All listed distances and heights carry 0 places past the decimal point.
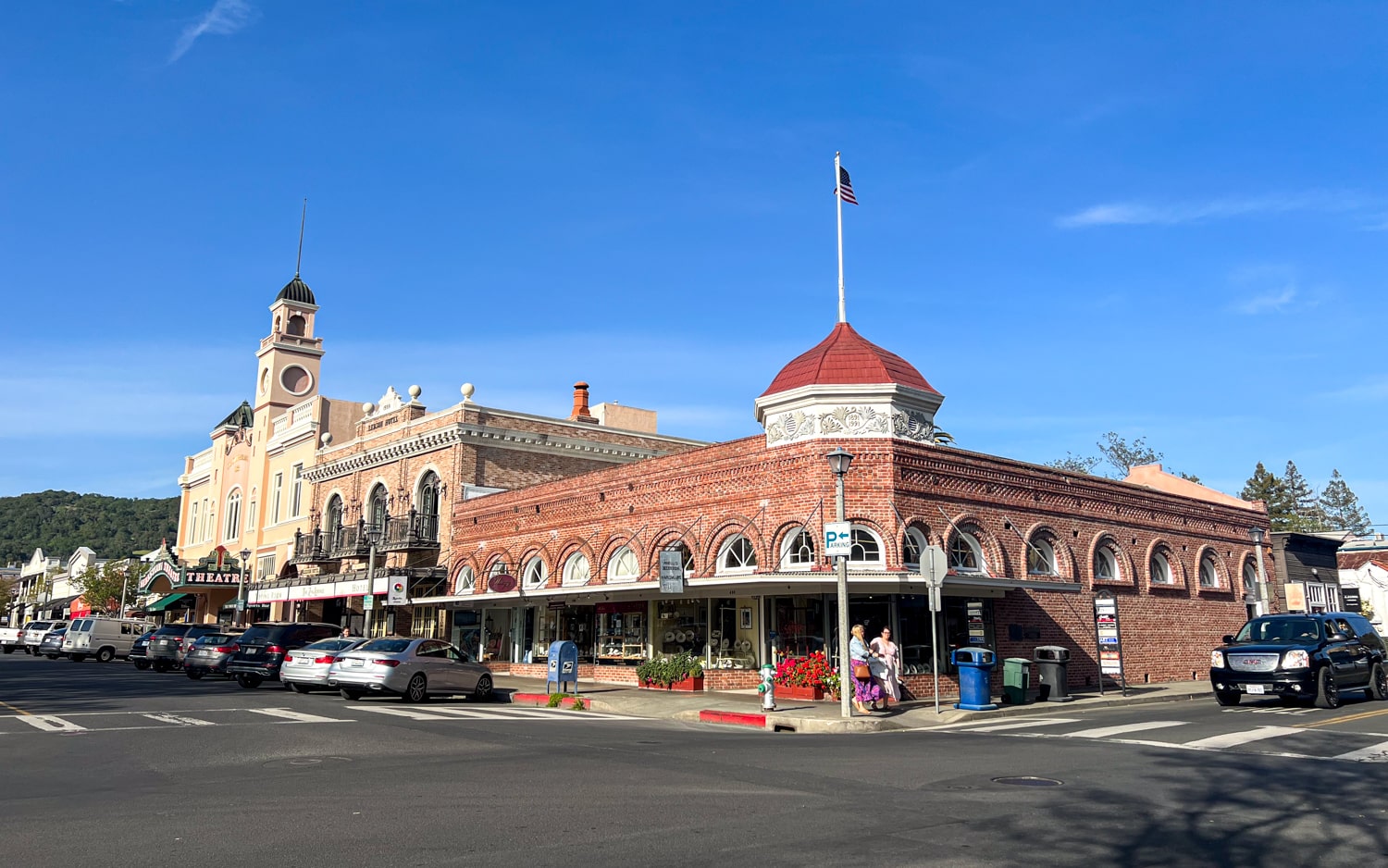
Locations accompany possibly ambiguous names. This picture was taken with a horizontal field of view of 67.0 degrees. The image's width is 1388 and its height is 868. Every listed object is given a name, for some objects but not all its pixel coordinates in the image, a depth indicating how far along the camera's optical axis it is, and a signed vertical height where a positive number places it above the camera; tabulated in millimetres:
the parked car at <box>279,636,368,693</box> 21484 -783
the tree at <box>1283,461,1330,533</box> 75694 +9033
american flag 25766 +10686
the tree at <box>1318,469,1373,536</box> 78562 +9388
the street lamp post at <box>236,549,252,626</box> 42719 +1382
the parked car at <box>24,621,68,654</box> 45906 -229
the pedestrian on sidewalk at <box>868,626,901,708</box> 19234 -680
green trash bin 20280 -941
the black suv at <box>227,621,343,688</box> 24531 -456
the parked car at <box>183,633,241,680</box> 27266 -716
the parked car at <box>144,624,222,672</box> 31125 -494
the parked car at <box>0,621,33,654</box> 52188 -572
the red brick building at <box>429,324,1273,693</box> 23094 +2039
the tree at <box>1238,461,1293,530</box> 75688 +10101
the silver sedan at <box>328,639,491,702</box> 20172 -818
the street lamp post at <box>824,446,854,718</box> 17625 +627
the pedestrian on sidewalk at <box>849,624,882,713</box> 18625 -874
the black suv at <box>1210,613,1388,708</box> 17703 -516
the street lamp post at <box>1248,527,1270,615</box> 29516 +1455
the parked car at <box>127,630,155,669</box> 32344 -728
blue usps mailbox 21922 -714
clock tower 51562 +13330
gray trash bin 21031 -871
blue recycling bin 19234 -863
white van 38000 -380
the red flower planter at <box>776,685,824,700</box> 21562 -1292
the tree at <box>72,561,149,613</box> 72538 +2769
